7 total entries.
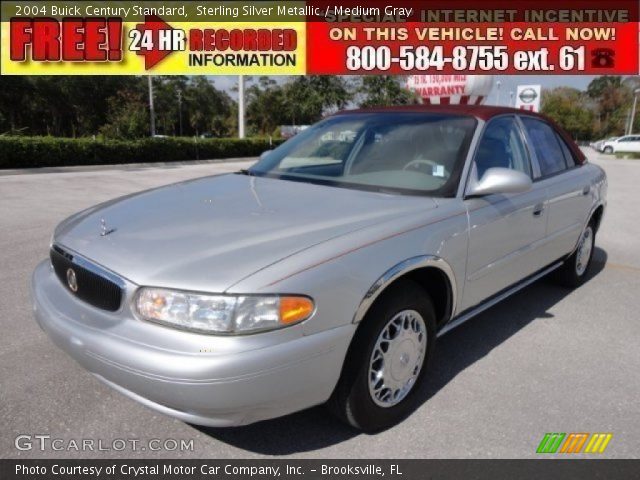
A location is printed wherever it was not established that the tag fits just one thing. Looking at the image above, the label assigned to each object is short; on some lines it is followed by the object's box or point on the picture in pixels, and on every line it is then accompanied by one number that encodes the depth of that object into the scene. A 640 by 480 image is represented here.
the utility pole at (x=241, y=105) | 30.20
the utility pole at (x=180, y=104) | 57.81
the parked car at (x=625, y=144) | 39.06
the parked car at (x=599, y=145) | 44.34
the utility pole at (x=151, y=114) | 33.92
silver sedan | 1.97
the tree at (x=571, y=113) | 72.94
